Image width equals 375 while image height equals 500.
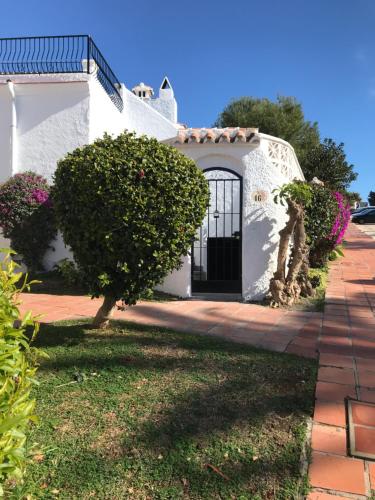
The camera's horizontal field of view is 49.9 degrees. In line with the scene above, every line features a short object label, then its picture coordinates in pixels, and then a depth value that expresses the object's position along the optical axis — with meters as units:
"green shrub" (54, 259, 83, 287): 4.20
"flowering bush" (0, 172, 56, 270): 8.41
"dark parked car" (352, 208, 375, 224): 36.69
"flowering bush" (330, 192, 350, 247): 10.30
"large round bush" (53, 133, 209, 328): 3.78
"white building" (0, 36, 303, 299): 6.89
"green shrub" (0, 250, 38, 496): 1.35
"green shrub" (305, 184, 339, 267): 9.30
